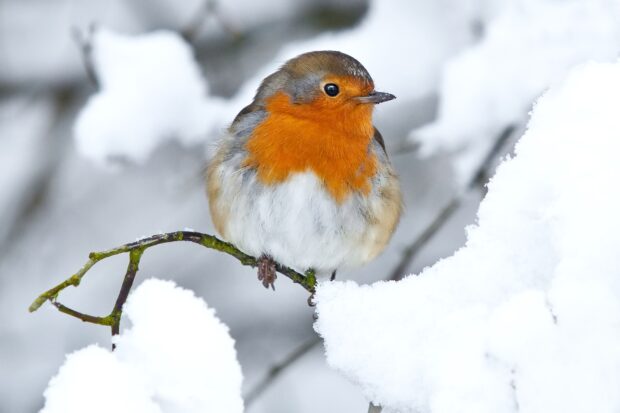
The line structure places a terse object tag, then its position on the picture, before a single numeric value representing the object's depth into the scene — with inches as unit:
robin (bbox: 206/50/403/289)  234.5
